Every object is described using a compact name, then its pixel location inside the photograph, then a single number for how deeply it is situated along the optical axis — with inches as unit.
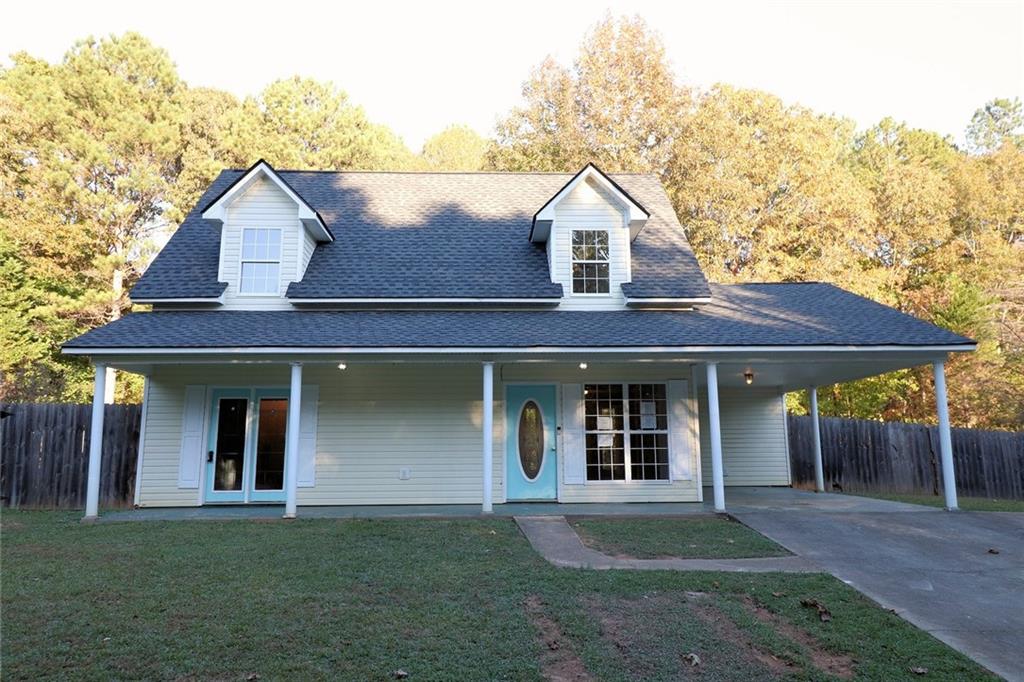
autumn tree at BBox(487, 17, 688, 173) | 1002.1
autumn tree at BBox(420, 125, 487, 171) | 1352.1
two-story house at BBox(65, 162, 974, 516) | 442.9
